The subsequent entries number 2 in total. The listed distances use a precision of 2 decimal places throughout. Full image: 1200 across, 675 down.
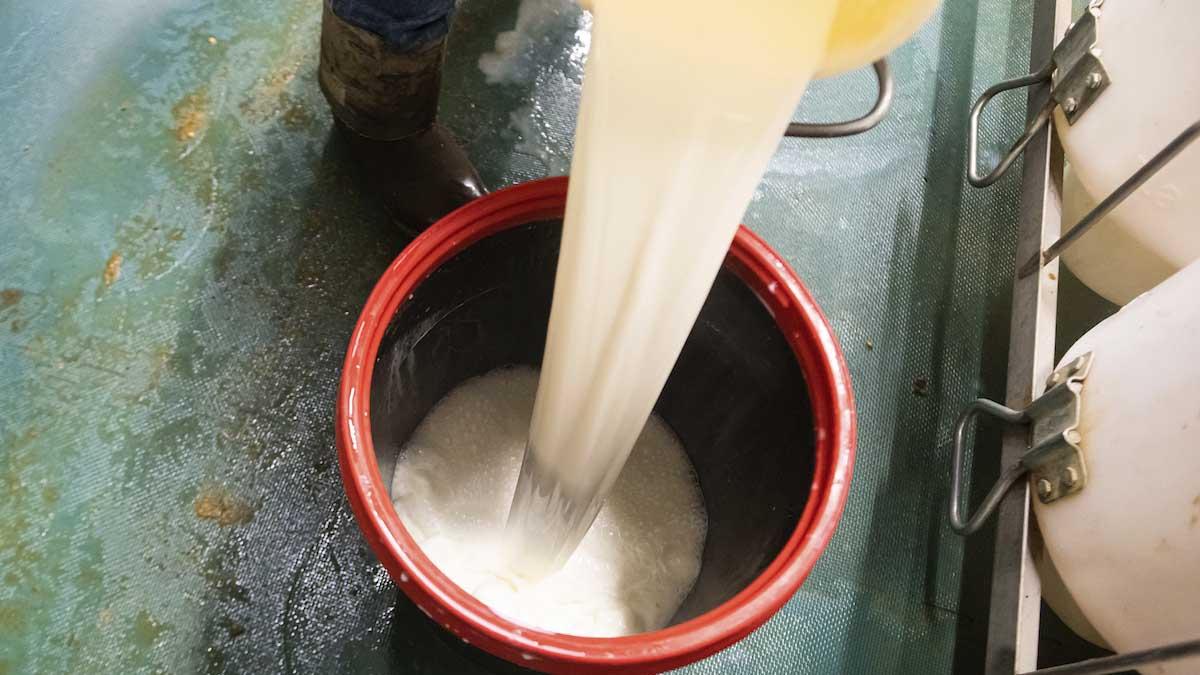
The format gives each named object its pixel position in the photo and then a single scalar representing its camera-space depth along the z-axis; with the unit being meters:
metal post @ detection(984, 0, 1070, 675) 0.96
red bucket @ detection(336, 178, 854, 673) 0.72
